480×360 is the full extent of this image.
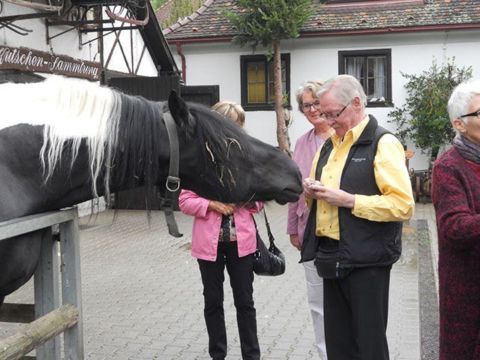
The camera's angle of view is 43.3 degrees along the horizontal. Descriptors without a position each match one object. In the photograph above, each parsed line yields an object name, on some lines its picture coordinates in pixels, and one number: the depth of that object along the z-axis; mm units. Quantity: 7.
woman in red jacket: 2445
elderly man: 2686
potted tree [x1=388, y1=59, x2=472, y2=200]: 14609
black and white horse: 2252
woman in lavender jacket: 3523
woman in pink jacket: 3795
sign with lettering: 8180
